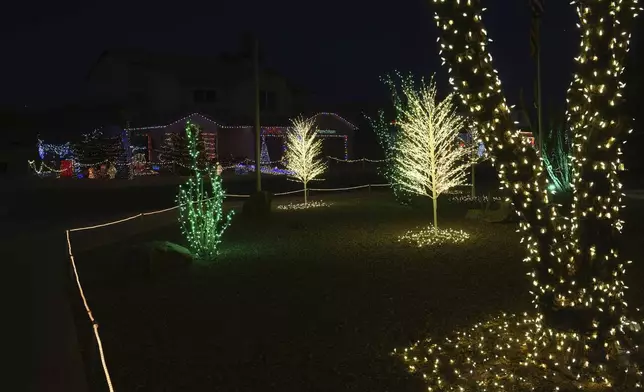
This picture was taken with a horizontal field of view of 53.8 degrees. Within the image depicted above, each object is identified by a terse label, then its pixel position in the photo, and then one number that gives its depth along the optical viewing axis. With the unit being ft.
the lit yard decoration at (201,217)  34.24
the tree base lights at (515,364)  14.82
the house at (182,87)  115.34
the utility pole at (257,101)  52.80
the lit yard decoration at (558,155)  54.89
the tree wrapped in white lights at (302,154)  62.90
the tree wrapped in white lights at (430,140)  39.27
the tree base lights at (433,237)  38.24
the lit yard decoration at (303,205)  61.77
